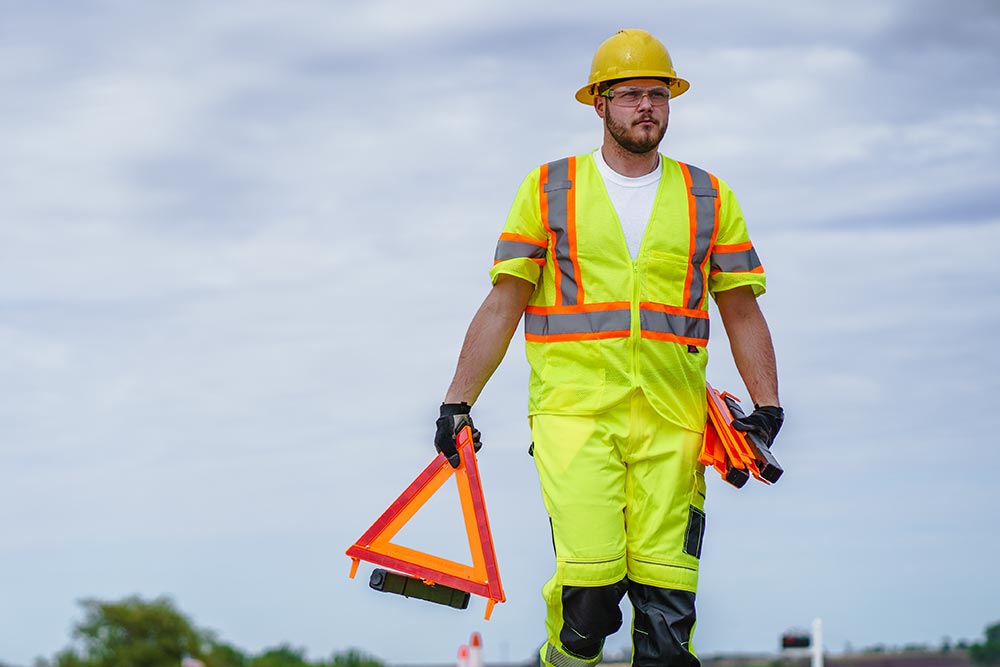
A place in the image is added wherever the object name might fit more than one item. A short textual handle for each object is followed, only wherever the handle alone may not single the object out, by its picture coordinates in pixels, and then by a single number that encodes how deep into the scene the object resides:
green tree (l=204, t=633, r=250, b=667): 77.00
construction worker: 6.18
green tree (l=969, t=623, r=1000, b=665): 61.09
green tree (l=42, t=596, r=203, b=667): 74.69
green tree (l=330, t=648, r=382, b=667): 86.50
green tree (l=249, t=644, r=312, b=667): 88.56
